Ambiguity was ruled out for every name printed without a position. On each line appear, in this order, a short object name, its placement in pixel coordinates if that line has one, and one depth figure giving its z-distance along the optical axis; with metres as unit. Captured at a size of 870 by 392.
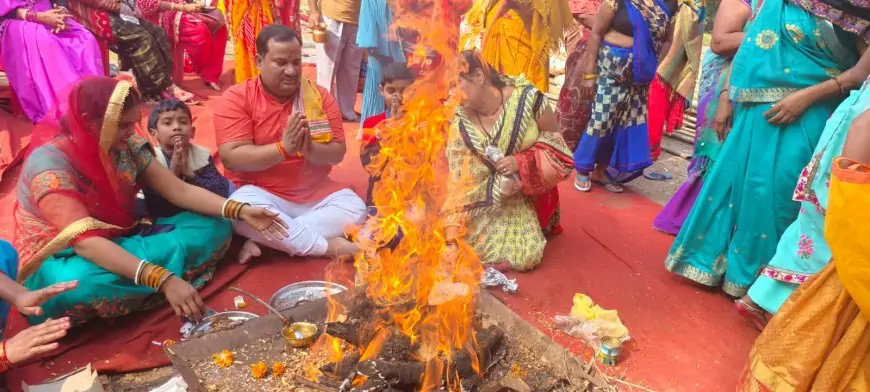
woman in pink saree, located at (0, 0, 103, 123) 5.70
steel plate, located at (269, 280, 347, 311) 3.70
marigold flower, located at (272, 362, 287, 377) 2.96
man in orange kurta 4.11
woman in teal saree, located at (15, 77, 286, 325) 3.08
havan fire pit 2.81
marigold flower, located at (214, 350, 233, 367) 2.98
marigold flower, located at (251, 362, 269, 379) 2.92
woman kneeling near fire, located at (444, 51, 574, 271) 4.32
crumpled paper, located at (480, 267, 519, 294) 4.05
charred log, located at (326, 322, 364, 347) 3.02
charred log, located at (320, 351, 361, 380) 2.89
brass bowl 3.13
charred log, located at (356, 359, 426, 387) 2.76
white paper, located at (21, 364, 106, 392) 2.77
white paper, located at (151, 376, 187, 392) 2.87
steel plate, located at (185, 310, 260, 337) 3.35
